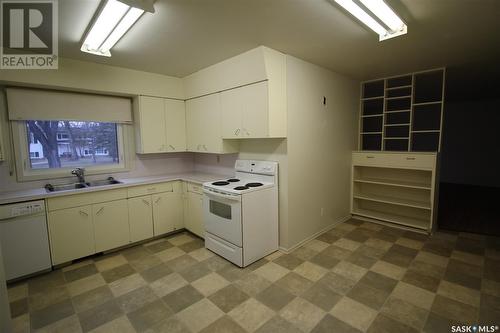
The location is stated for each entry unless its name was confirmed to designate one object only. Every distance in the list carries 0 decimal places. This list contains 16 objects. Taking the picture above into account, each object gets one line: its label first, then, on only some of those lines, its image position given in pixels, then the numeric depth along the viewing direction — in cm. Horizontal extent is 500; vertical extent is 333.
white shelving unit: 364
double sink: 304
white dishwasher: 253
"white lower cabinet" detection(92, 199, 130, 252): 309
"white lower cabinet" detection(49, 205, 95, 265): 280
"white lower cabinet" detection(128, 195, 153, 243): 337
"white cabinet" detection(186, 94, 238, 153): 349
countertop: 259
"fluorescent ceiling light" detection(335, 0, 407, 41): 180
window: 304
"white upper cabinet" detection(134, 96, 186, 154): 366
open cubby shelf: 400
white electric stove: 280
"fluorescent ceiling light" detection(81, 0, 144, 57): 187
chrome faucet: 330
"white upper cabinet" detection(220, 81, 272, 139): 282
